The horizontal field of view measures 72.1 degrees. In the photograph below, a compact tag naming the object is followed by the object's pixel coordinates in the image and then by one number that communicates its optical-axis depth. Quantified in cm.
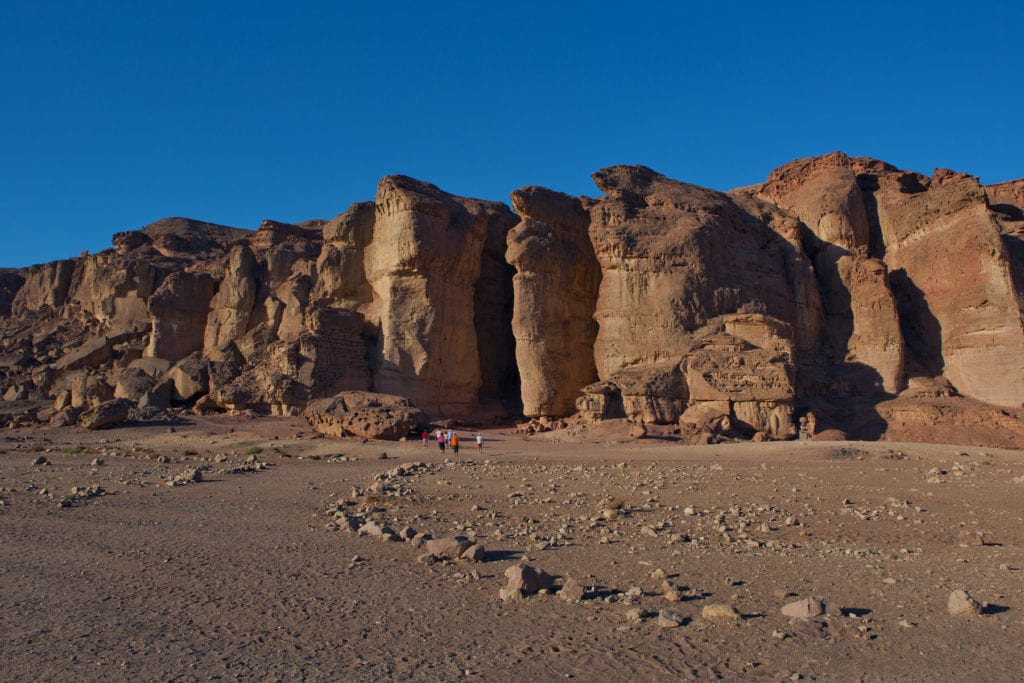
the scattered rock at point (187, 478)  1295
